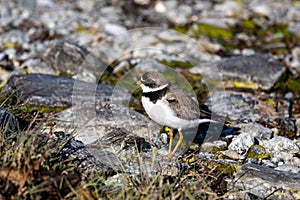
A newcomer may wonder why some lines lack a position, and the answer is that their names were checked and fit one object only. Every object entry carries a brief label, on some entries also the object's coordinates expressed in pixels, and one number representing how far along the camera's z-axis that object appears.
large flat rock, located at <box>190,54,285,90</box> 15.09
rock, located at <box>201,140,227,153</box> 11.18
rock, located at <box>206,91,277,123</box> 13.17
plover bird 10.00
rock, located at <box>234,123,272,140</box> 11.87
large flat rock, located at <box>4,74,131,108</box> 12.66
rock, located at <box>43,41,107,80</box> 15.35
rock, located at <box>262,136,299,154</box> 11.14
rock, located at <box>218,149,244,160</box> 10.78
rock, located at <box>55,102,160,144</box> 11.46
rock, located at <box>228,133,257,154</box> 11.10
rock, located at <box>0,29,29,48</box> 17.91
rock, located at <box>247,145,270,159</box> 10.83
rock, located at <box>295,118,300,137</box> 12.47
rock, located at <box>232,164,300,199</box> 8.85
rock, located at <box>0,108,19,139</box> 9.82
